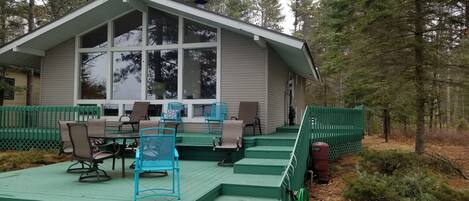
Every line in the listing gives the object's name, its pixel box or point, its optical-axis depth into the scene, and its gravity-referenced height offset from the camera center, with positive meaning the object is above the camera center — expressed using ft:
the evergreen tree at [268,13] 107.45 +29.26
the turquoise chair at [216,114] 31.82 -0.24
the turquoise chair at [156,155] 15.58 -1.91
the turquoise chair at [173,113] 33.22 -0.17
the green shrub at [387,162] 24.10 -3.39
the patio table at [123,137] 19.77 -1.41
